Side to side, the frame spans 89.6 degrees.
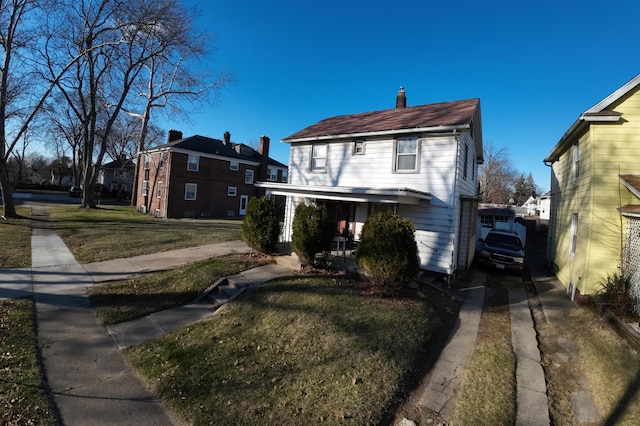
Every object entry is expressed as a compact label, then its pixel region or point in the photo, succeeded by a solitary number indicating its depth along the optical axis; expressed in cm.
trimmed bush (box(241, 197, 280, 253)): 1054
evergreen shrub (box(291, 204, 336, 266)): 902
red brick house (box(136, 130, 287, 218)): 2669
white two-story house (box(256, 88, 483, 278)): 1010
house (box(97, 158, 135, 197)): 5358
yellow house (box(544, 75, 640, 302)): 810
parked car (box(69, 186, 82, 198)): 4766
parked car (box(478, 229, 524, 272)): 1249
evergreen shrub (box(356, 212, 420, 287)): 737
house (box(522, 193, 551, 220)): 4994
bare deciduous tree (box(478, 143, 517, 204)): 5685
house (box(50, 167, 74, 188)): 7488
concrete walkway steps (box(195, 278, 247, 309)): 740
